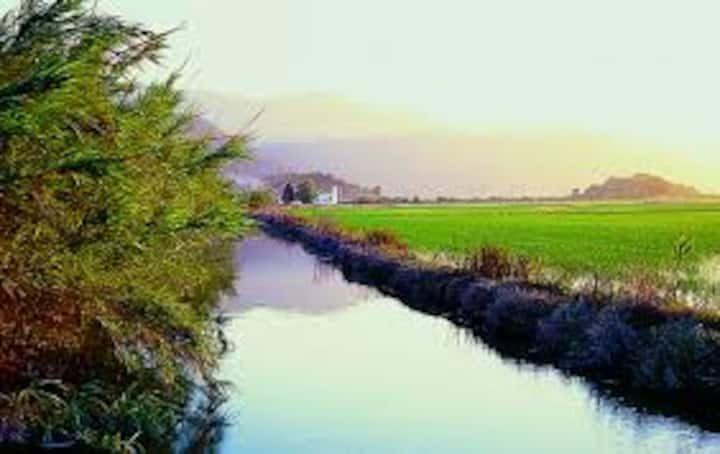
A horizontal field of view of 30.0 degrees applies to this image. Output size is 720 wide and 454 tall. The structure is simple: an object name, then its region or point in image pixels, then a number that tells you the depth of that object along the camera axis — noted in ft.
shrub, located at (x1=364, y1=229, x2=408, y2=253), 198.80
